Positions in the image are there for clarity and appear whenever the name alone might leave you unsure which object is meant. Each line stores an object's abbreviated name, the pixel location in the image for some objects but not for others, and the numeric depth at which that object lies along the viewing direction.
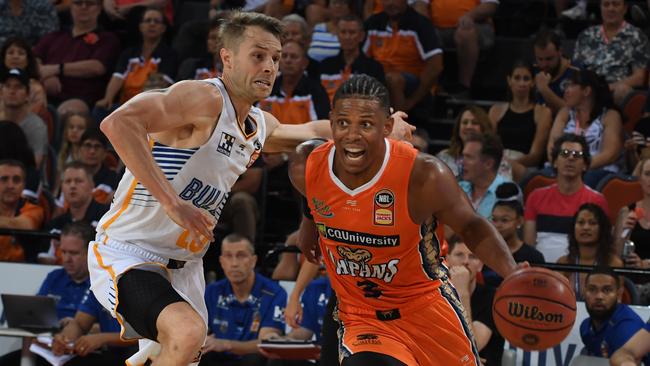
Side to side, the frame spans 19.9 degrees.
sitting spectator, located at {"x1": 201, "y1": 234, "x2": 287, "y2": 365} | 13.84
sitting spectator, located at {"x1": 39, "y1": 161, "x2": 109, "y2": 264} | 15.88
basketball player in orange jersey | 8.78
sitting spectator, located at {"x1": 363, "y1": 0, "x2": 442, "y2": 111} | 18.11
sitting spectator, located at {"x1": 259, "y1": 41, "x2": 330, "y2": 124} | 17.27
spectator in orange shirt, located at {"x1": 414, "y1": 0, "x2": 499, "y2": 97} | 18.75
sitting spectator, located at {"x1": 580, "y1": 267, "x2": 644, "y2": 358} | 12.70
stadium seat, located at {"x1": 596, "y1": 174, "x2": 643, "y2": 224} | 15.20
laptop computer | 13.83
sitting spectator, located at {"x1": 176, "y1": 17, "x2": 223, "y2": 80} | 18.47
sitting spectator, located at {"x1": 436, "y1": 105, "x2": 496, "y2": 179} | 16.06
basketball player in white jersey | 8.32
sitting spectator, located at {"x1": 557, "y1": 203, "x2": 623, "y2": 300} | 13.92
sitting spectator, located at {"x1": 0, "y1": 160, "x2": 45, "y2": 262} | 16.01
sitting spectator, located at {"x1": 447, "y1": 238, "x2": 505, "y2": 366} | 12.39
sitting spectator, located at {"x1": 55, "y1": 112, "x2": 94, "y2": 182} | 17.80
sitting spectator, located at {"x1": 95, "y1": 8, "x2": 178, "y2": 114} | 19.28
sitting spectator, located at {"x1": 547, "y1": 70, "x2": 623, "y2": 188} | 16.10
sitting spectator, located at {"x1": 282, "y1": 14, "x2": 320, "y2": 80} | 17.71
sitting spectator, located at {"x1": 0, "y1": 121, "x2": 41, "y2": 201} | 17.16
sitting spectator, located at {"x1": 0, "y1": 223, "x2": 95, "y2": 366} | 14.68
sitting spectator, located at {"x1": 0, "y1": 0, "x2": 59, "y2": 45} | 20.57
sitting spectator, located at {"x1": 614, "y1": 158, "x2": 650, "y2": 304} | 13.99
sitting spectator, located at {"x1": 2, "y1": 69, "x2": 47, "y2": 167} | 17.98
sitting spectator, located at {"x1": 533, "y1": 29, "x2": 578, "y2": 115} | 17.39
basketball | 8.49
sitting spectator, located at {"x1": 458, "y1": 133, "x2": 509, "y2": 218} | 15.28
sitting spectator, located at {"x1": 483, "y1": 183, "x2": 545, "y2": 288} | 13.80
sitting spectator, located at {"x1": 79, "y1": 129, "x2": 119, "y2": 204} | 16.82
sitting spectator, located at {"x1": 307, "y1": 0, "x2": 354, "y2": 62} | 18.61
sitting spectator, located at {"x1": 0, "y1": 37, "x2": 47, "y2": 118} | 18.56
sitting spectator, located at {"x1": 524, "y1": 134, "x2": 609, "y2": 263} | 14.91
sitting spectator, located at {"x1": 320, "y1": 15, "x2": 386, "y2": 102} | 17.44
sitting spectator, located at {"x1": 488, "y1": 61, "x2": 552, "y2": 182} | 16.86
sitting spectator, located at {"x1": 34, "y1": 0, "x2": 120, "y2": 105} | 19.79
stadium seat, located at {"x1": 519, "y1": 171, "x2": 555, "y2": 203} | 15.69
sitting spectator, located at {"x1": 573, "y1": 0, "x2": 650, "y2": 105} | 17.41
